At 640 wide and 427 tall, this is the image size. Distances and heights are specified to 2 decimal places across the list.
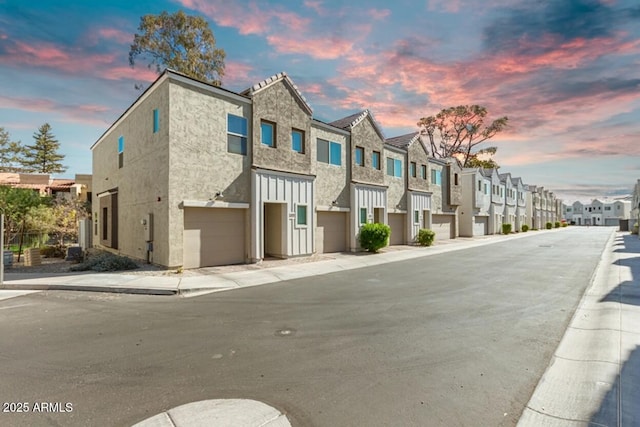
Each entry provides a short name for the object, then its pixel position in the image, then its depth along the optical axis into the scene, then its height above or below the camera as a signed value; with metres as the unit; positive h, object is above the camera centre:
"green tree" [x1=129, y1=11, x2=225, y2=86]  25.34 +14.99
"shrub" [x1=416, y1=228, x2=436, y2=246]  22.72 -1.55
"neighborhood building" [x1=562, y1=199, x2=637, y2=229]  99.38 +1.27
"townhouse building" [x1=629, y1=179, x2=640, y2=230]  47.30 +2.65
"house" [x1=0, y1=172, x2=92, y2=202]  29.25 +3.76
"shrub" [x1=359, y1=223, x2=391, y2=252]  18.20 -1.19
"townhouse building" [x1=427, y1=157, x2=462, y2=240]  27.55 +1.83
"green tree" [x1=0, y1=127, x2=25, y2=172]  42.72 +9.74
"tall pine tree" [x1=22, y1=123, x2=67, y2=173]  47.03 +10.03
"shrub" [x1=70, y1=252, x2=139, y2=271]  11.30 -1.79
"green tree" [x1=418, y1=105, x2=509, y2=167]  44.91 +13.46
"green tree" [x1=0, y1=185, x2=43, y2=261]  14.30 +0.56
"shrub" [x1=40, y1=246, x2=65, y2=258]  16.52 -1.82
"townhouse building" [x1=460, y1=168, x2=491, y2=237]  34.91 +1.63
